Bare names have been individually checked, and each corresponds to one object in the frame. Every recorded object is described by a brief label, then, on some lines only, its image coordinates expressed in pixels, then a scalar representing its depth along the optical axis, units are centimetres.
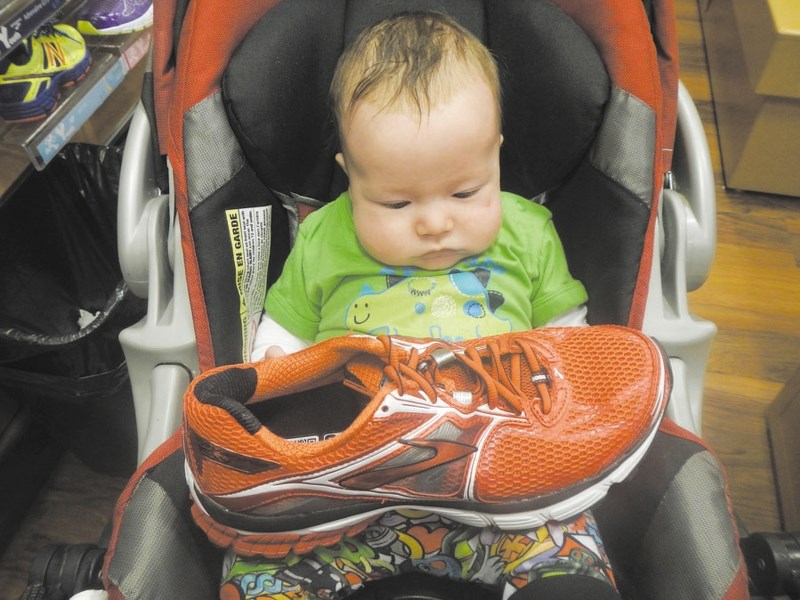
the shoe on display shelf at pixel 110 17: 111
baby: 67
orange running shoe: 61
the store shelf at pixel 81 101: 96
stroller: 70
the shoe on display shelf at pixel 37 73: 95
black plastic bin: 104
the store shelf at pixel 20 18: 86
